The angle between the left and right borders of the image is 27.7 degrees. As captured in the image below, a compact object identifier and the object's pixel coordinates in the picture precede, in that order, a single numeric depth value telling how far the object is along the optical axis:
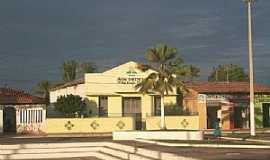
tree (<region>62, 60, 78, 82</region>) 89.38
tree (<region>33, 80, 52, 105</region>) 91.62
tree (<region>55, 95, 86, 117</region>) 47.03
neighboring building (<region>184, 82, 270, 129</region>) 50.56
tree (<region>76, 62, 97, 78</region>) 90.93
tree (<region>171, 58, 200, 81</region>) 37.22
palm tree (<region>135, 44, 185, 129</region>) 37.47
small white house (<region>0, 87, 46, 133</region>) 46.66
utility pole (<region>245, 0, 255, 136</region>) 34.09
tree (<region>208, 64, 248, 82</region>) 103.31
